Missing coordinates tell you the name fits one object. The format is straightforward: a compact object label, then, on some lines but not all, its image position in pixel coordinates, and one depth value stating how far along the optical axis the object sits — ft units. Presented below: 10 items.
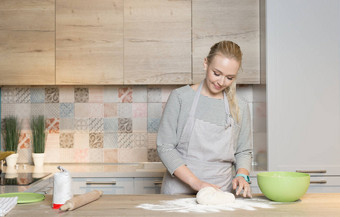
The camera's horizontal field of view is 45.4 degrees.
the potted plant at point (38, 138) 10.61
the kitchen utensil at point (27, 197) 5.06
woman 6.32
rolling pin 4.50
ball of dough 4.82
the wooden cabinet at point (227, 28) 10.11
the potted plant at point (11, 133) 10.69
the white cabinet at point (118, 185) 9.51
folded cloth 4.40
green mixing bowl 4.87
